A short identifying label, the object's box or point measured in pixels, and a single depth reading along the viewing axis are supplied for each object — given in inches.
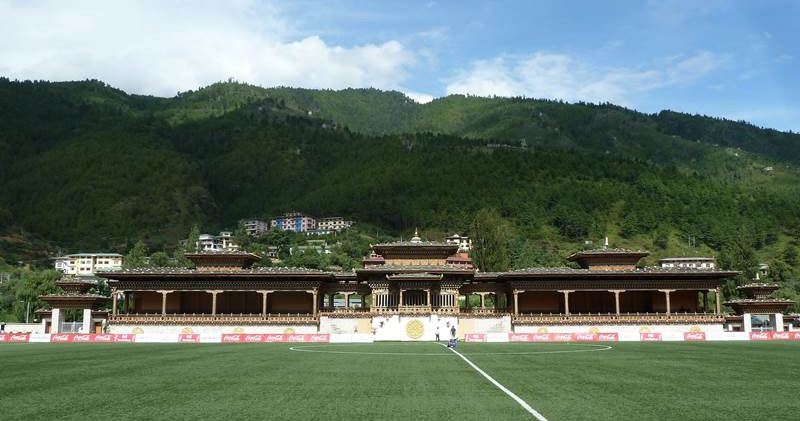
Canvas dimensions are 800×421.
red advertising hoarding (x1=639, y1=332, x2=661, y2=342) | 2079.2
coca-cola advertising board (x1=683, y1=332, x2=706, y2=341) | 2081.7
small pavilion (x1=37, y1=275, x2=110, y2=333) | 2628.0
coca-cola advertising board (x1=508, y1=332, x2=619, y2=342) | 1987.0
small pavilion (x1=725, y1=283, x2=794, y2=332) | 2610.7
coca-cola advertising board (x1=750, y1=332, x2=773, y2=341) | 2071.9
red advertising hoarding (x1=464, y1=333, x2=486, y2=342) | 1987.0
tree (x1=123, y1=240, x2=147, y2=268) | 4985.2
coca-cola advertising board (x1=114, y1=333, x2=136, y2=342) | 2044.8
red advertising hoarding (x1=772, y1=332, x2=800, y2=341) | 2077.9
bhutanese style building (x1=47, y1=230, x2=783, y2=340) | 2434.8
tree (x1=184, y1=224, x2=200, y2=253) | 6061.5
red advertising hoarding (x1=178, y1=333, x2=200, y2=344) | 2087.8
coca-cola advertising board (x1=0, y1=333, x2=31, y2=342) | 2064.2
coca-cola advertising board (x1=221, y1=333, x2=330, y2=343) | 2060.8
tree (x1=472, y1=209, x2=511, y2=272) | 3828.7
